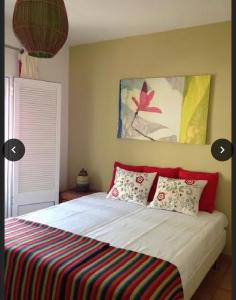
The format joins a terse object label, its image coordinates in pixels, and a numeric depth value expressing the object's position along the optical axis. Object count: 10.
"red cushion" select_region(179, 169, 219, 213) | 2.57
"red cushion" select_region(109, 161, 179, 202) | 2.80
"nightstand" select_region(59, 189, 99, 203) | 3.16
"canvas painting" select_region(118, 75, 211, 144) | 2.72
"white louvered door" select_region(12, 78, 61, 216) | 2.76
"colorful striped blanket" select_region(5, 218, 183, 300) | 1.40
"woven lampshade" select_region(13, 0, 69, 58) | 1.18
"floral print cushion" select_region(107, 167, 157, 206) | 2.73
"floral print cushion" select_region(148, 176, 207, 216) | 2.48
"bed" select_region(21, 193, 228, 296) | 1.78
